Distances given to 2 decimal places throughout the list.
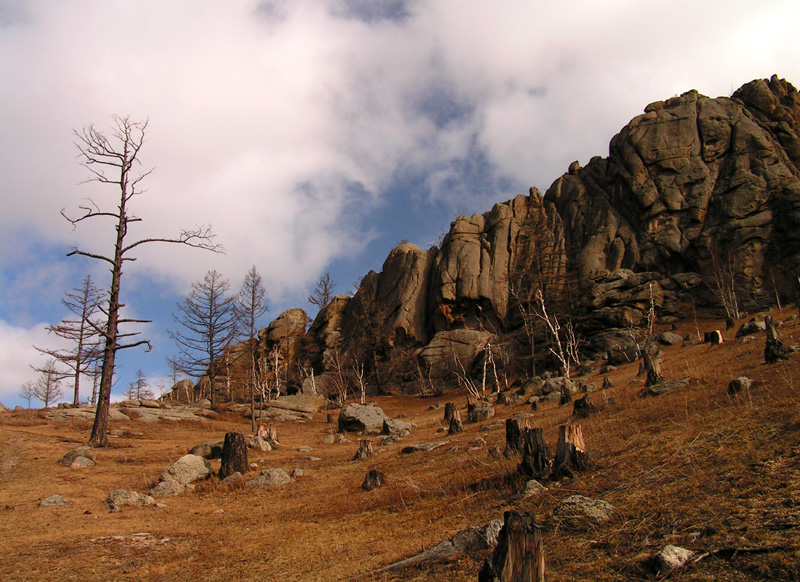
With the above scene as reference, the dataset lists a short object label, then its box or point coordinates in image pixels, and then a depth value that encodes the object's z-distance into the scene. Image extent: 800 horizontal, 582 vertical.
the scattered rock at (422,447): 13.57
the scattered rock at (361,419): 22.38
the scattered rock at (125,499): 9.31
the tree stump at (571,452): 6.77
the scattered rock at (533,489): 6.40
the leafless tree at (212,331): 34.56
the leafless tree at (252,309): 31.53
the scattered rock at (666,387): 12.32
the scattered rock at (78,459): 12.87
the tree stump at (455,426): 16.67
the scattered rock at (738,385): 9.16
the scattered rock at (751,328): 21.64
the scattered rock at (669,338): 30.36
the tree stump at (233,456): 12.29
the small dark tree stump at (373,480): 9.71
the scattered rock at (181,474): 10.79
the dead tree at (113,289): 15.66
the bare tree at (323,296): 65.06
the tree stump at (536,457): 7.00
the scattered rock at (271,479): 11.43
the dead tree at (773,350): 12.30
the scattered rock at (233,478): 11.57
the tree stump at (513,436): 9.11
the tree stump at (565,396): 18.10
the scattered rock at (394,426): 20.89
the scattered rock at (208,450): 15.13
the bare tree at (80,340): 17.47
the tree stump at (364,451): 14.25
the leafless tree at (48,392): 48.92
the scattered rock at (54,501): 9.13
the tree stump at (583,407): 12.61
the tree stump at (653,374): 14.44
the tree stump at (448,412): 20.15
